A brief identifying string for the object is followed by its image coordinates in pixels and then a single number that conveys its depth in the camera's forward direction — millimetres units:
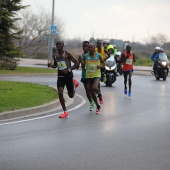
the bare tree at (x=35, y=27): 53875
